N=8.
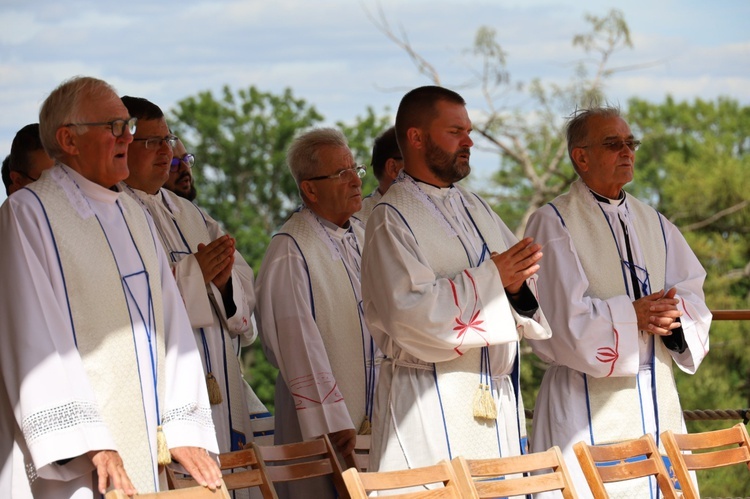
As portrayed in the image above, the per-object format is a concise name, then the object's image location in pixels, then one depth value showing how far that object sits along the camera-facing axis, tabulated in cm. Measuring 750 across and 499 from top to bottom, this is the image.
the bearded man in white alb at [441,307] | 799
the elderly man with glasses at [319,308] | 978
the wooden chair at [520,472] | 686
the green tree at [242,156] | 5287
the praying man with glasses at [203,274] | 914
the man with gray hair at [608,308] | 920
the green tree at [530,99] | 3962
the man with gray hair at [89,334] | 616
